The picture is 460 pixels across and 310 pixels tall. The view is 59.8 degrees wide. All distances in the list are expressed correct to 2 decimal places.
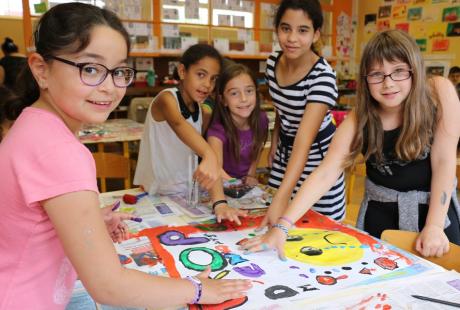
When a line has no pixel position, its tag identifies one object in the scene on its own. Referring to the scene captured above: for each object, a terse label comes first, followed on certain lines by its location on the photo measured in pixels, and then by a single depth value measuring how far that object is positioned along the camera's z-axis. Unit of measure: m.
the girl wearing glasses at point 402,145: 1.24
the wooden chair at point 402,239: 1.20
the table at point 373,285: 0.84
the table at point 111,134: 3.03
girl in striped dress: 1.39
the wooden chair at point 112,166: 2.09
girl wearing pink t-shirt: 0.63
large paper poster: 0.91
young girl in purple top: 1.78
